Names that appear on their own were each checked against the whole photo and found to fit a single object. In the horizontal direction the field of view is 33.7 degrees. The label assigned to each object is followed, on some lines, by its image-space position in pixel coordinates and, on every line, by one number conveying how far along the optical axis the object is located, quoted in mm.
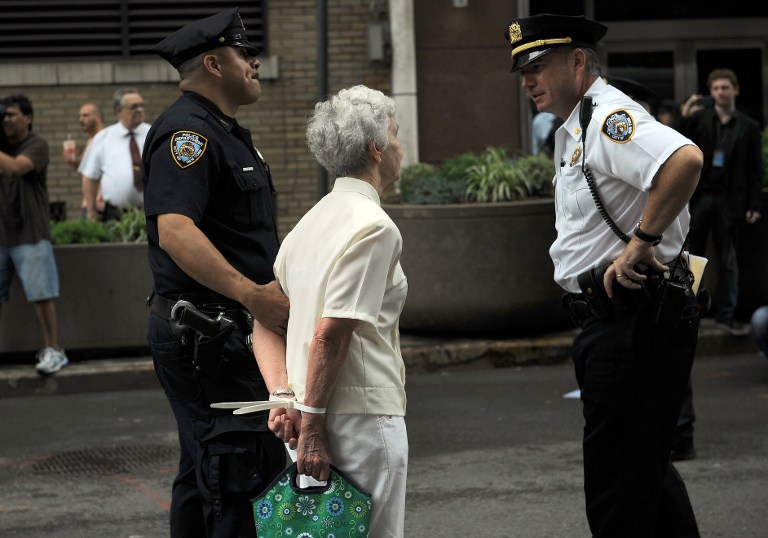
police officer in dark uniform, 3871
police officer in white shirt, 3934
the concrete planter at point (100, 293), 9031
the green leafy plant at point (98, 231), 9180
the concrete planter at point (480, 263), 9172
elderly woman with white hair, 3256
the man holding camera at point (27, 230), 8617
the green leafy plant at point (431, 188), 9367
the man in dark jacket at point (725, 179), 9133
